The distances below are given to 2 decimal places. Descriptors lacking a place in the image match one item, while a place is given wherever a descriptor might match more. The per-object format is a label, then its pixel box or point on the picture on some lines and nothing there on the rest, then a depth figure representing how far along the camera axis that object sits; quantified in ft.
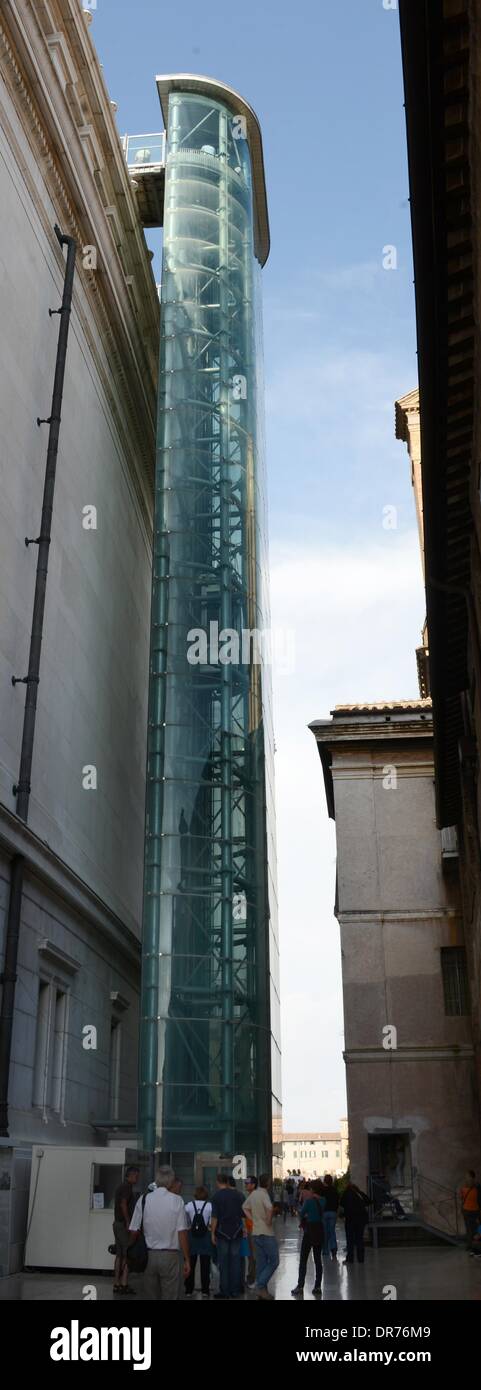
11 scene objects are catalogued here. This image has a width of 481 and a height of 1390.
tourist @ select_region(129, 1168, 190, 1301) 32.65
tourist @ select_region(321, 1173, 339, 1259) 66.43
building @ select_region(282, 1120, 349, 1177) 605.73
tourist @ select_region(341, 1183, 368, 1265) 64.75
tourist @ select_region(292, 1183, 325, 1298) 49.82
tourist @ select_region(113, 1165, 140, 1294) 45.68
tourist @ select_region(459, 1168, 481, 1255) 71.26
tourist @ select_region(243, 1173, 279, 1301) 46.01
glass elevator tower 79.56
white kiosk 53.62
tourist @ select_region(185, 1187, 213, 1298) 48.80
